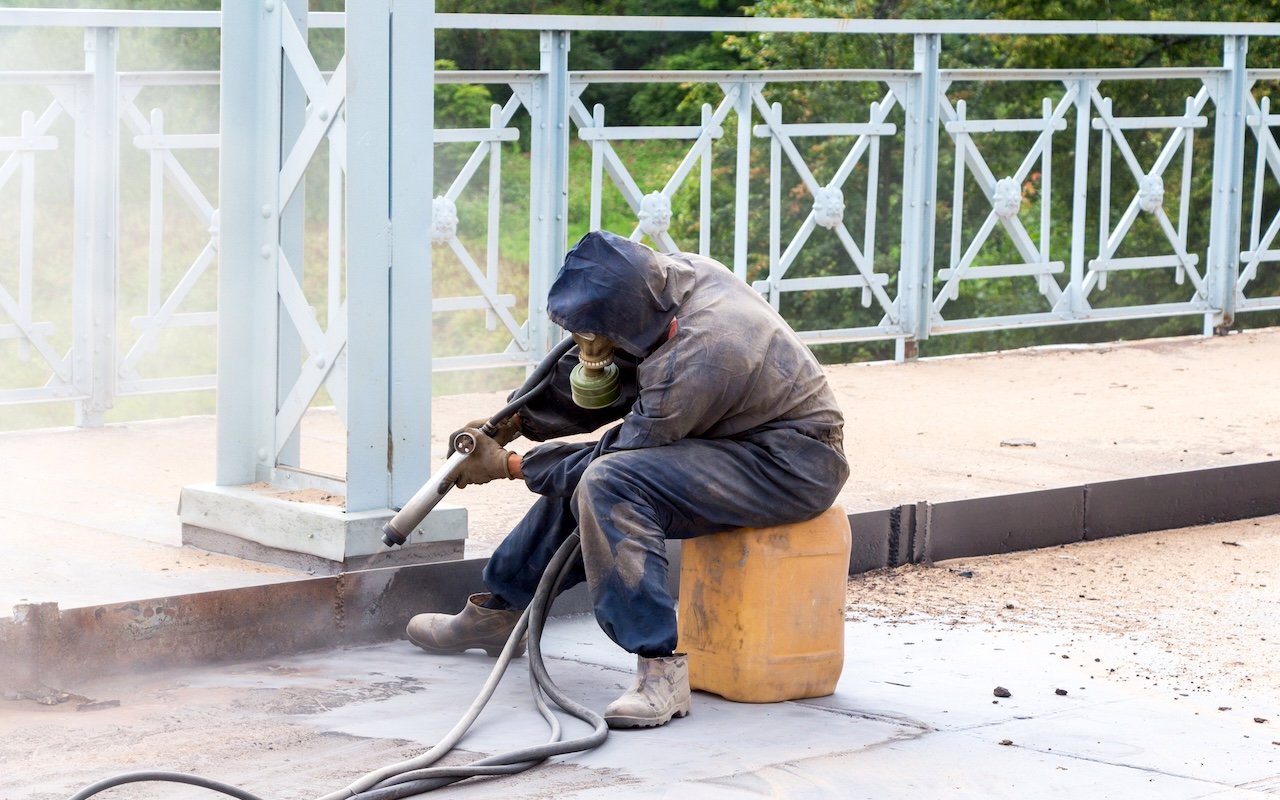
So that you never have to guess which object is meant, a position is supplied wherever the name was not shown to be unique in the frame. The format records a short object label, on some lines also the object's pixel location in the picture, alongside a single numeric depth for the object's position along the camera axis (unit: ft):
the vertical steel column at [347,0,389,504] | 36.37
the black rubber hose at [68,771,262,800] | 26.14
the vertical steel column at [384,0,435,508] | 36.86
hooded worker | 31.78
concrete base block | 36.94
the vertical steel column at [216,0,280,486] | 38.96
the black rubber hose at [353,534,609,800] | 27.43
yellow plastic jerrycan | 32.78
